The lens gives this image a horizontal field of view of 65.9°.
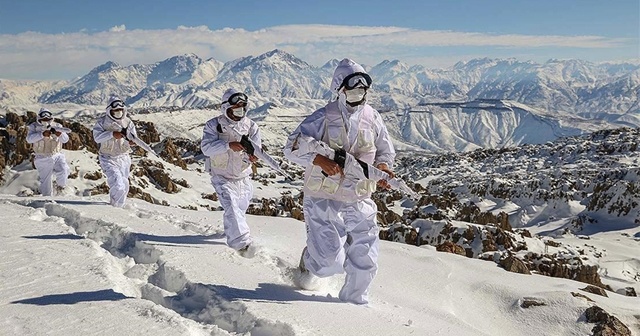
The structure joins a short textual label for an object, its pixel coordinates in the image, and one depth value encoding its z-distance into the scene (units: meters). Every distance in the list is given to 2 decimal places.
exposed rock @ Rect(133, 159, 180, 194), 29.61
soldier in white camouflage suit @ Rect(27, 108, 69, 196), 15.32
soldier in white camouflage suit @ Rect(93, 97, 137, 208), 12.75
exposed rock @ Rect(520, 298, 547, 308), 7.72
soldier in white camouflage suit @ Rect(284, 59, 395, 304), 5.95
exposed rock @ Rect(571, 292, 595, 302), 8.01
